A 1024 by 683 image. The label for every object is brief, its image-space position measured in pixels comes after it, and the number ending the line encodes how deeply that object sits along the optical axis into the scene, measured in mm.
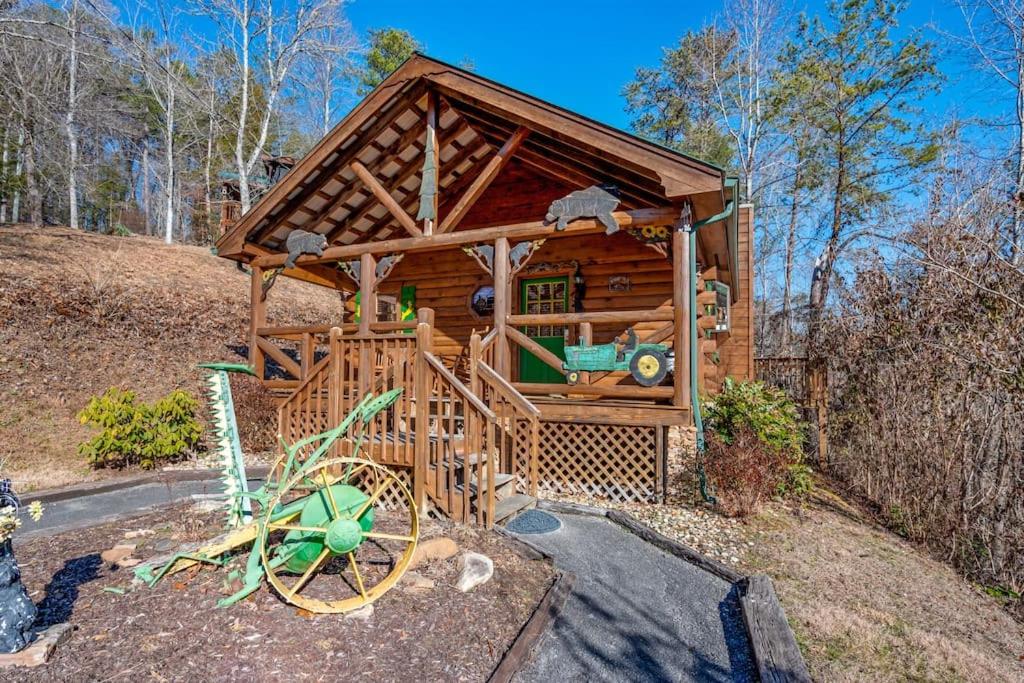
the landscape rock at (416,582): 3662
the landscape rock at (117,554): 3920
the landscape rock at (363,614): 3268
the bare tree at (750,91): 21016
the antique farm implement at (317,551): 3342
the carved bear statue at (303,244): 8859
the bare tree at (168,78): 18795
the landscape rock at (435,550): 4094
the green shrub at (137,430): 7109
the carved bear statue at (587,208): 6898
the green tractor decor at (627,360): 6367
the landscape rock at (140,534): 4437
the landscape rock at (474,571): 3695
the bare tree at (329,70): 20188
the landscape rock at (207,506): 5141
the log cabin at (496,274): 5570
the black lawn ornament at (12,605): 2576
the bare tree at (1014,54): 10742
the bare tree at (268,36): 18703
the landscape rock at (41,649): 2559
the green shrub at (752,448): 5594
